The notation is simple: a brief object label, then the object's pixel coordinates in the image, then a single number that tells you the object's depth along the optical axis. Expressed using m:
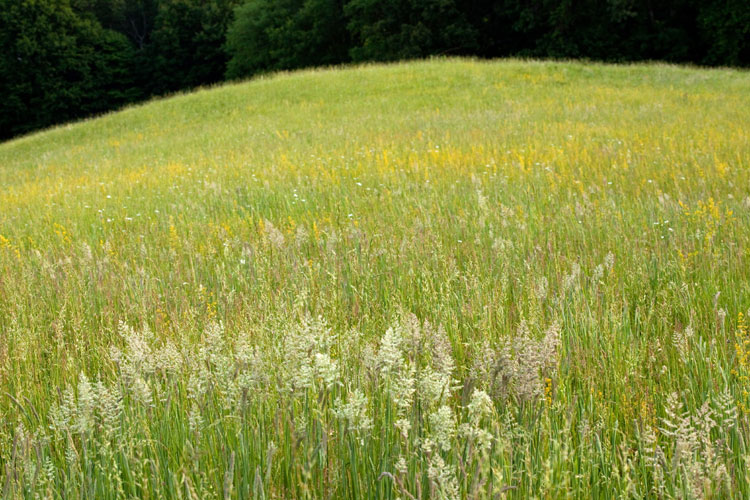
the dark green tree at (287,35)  45.44
